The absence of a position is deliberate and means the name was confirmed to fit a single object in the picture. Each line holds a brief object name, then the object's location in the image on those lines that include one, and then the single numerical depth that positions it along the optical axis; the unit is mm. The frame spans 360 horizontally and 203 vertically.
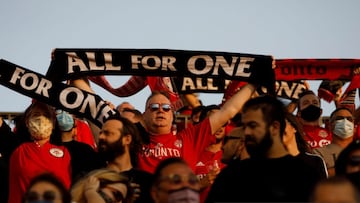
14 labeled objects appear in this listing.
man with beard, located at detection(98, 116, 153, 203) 14891
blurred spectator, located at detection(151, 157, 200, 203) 11680
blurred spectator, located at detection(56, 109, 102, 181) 16406
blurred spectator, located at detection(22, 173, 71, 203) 11344
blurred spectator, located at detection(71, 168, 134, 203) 13680
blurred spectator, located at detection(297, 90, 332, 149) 20358
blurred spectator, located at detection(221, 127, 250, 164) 15570
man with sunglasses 16656
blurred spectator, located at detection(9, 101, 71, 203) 16078
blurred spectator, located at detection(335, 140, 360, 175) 13055
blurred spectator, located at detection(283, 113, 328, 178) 15568
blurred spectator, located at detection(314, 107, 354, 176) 18672
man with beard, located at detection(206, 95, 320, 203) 11461
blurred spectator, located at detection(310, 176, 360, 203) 9977
